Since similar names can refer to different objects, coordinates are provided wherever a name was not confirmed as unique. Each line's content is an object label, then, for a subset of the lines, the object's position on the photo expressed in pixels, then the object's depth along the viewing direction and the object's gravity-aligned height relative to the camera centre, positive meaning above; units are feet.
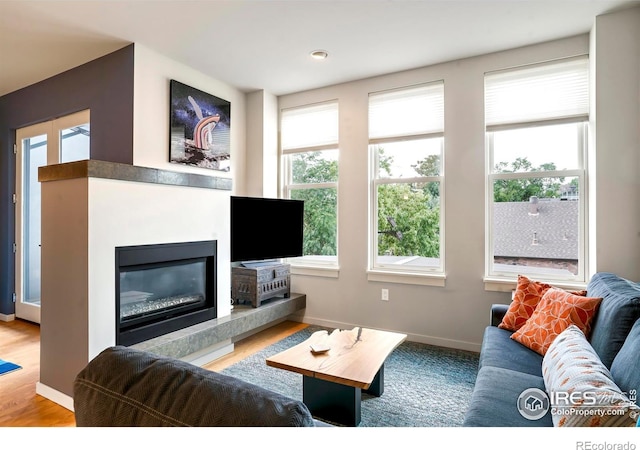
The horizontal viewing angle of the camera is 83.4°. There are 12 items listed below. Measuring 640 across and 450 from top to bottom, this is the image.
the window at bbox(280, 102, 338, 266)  13.29 +2.03
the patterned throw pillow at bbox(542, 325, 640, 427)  3.60 -1.91
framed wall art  10.81 +3.10
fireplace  8.44 -1.70
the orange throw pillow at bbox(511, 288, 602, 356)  6.55 -1.78
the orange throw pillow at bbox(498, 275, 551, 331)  7.91 -1.79
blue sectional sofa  4.61 -2.42
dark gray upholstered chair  2.06 -1.08
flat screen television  11.34 -0.13
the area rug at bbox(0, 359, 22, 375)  9.25 -3.77
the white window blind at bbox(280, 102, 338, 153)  13.24 +3.73
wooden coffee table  6.31 -2.60
